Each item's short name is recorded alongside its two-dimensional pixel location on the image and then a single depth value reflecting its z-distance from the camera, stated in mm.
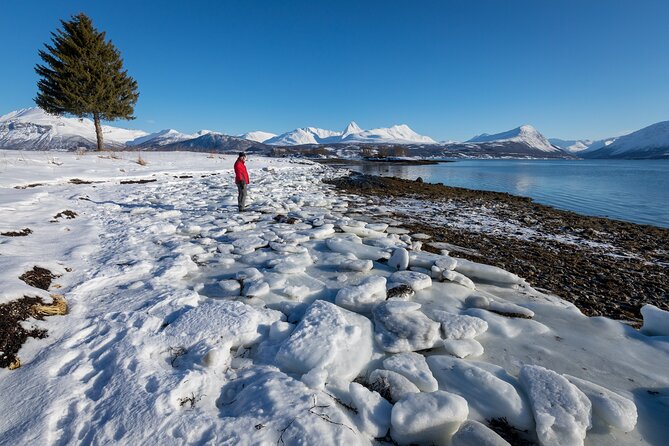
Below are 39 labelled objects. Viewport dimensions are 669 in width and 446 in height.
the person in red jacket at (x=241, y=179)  8914
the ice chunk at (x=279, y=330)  3070
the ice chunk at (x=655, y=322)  3563
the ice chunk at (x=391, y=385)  2406
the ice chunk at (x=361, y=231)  7121
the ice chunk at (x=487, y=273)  4910
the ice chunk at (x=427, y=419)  2084
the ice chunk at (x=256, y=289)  3989
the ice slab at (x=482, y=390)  2303
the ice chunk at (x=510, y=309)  3793
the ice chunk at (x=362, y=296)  3727
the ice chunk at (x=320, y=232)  6676
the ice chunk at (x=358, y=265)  4879
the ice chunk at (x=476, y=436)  1986
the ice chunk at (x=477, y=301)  3984
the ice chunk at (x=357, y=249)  5535
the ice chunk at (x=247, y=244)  5688
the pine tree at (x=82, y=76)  23703
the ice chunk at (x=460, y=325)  3254
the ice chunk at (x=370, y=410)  2119
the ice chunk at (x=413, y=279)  4266
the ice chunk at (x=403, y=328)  3049
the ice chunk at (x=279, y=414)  1923
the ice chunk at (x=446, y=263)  4832
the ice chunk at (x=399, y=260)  5004
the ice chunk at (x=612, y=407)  2266
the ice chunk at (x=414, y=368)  2549
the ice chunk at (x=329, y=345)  2668
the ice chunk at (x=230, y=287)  4094
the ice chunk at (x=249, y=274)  4438
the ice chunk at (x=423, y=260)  5000
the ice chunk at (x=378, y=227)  7914
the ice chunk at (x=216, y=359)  2633
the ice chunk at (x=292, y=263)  4758
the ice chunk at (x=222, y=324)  2969
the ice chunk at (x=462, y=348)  3004
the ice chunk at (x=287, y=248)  5621
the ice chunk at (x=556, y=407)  2104
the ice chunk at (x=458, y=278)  4551
